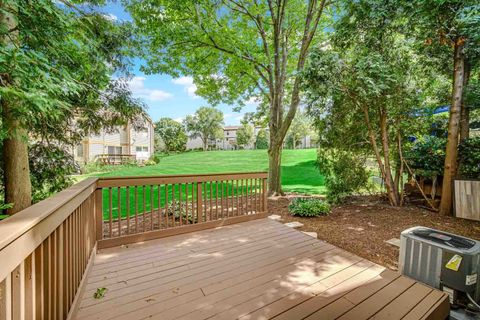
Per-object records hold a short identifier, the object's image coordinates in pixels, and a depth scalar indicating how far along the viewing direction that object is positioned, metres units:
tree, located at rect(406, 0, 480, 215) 3.81
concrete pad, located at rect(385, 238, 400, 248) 3.43
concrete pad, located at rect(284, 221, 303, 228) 4.22
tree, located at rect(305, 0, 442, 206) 4.48
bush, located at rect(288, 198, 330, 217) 4.88
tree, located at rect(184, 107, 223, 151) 38.19
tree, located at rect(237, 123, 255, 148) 36.71
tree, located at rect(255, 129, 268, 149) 36.09
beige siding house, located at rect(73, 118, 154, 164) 18.27
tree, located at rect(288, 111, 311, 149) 27.93
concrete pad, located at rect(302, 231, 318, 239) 3.67
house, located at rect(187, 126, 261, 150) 44.50
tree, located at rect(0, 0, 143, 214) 2.13
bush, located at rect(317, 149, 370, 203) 5.90
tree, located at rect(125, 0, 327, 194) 5.89
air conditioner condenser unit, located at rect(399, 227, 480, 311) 1.91
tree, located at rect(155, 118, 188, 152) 36.28
